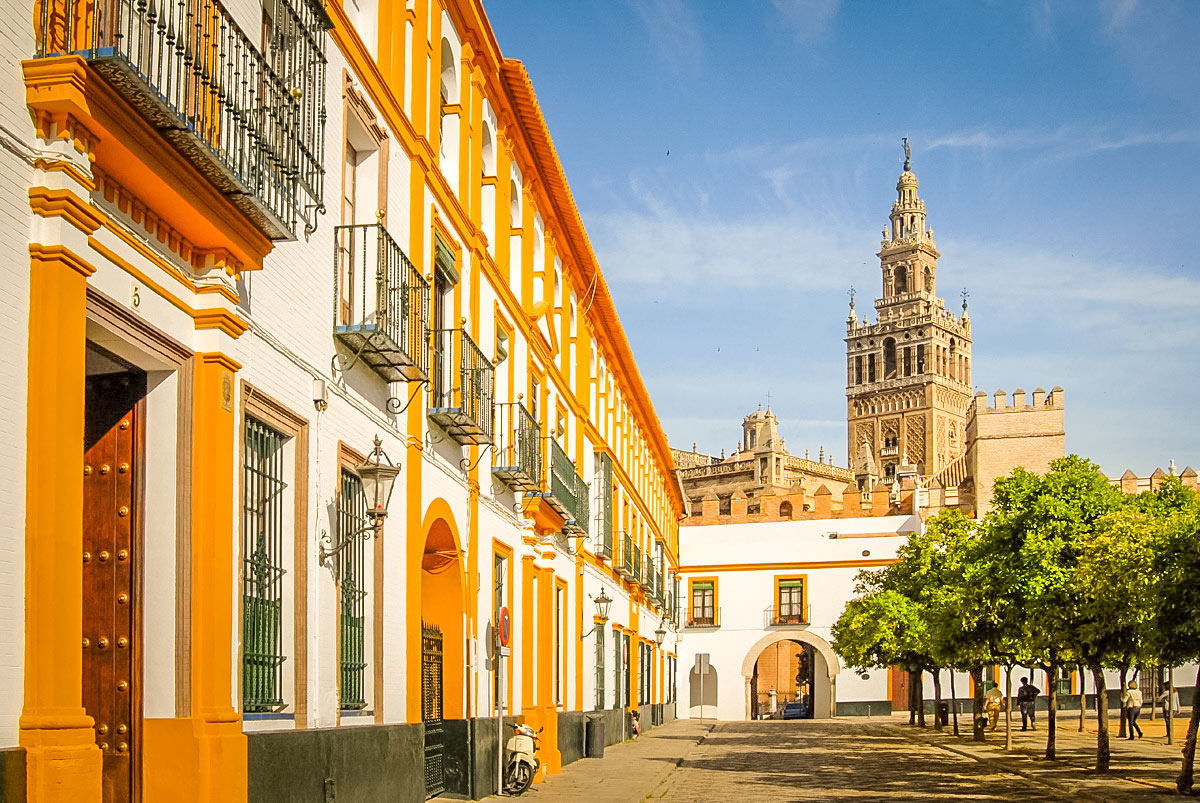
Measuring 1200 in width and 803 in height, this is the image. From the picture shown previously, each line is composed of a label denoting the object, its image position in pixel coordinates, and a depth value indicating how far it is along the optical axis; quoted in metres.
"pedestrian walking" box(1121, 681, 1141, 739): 34.48
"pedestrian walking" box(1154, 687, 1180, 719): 49.39
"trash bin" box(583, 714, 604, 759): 28.03
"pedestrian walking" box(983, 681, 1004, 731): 37.19
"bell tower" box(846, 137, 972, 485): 138.50
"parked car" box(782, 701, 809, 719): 62.38
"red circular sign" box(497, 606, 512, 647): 17.33
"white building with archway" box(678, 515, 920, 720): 59.09
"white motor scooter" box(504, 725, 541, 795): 18.14
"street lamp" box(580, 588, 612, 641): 28.58
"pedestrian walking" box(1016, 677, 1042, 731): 43.88
